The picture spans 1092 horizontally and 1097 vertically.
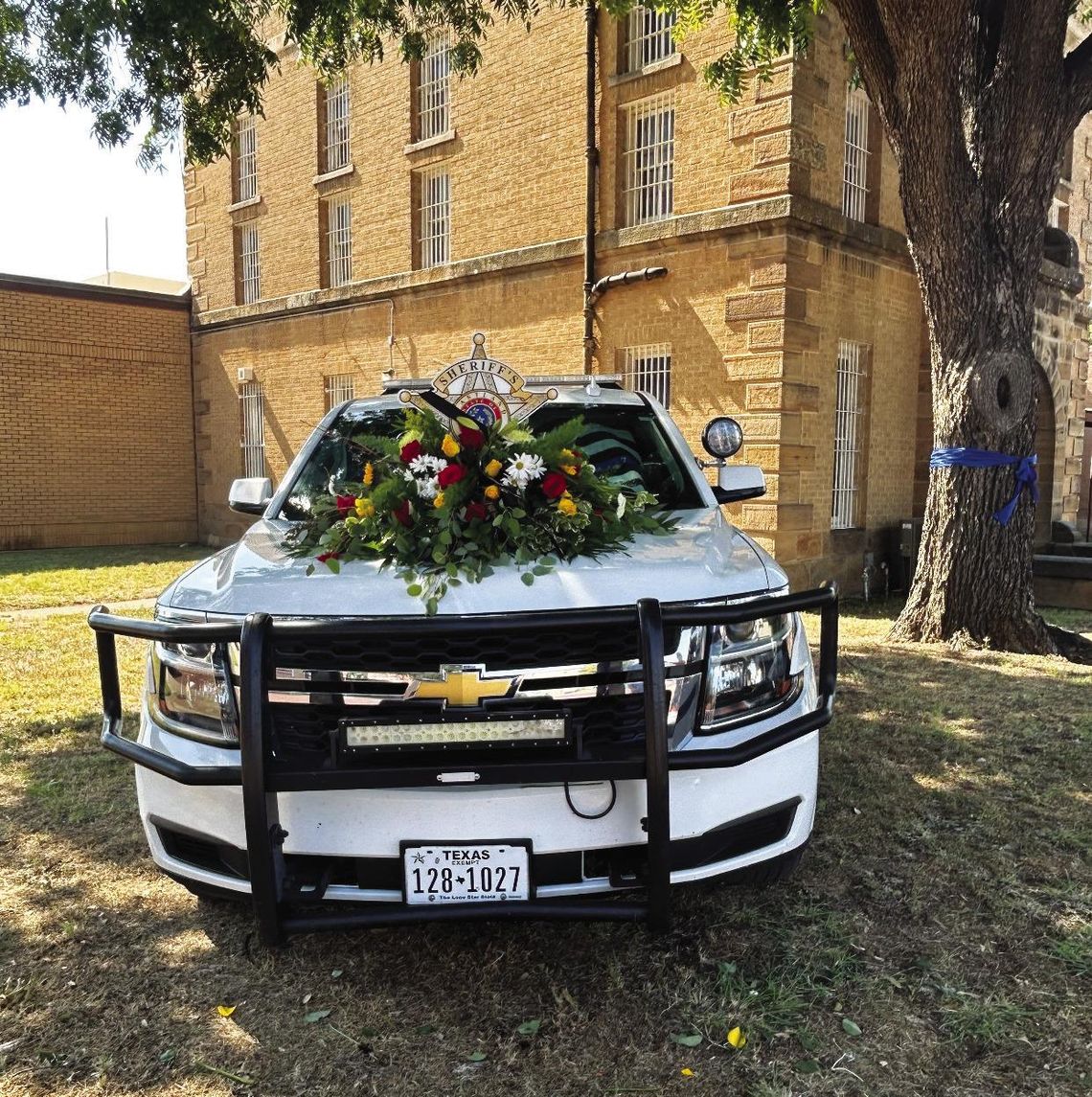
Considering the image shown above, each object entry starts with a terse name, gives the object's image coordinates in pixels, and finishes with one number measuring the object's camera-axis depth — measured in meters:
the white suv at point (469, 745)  2.29
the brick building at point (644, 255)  10.91
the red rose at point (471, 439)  3.07
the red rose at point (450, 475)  2.95
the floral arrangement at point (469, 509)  2.76
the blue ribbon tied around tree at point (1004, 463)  7.53
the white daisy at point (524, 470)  2.96
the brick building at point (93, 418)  17.97
